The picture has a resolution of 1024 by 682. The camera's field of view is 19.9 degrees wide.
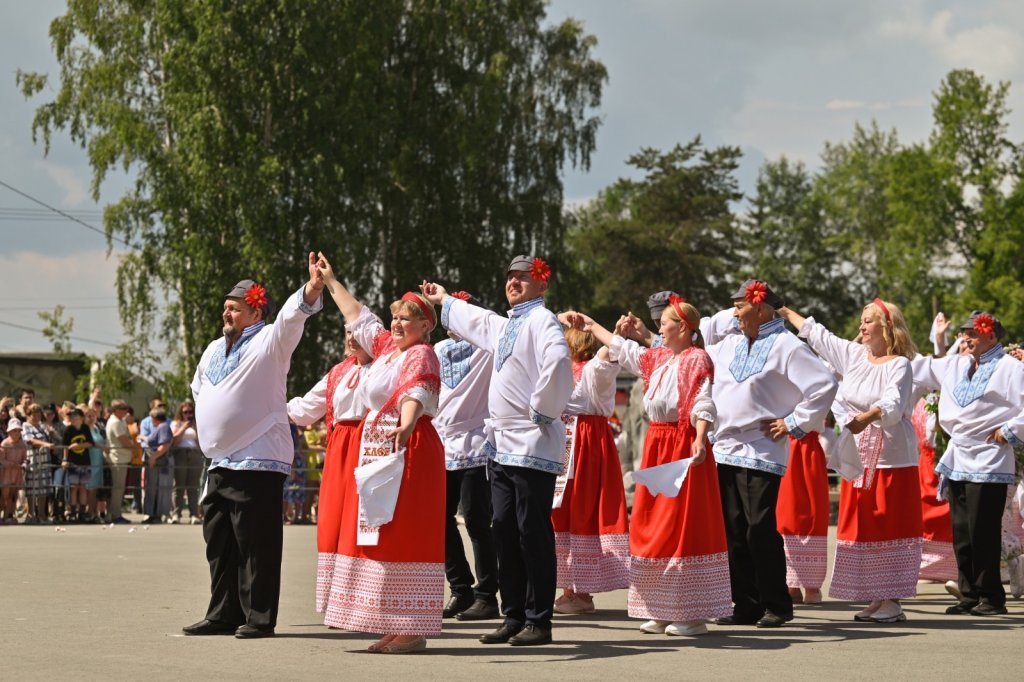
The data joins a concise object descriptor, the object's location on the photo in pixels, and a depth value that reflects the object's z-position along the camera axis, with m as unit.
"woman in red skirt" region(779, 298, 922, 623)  19.35
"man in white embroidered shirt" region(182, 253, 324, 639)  16.71
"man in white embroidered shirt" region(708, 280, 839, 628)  18.28
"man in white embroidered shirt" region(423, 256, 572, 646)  16.39
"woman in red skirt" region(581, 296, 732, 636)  17.21
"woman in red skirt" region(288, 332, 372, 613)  16.60
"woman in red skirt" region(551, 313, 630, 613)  20.12
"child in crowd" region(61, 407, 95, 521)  41.67
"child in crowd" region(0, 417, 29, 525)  40.89
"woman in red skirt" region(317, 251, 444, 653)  15.57
